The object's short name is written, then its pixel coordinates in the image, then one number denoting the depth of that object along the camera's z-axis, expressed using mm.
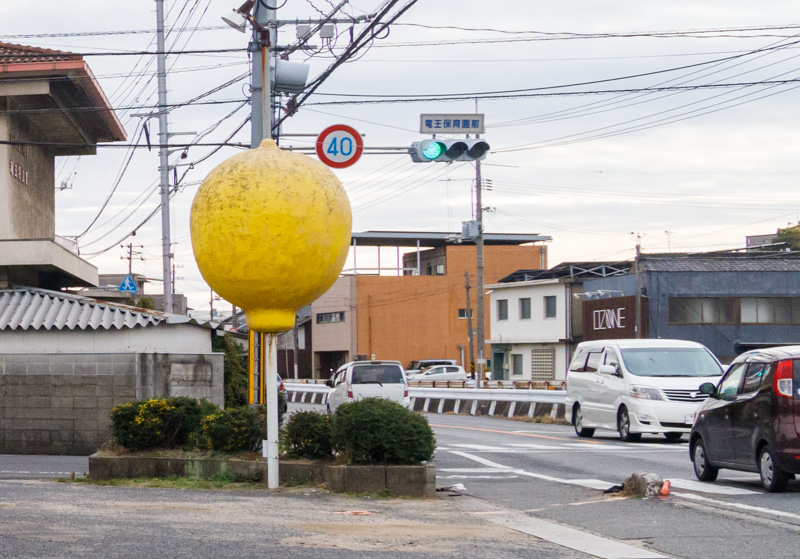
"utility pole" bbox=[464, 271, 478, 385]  58969
